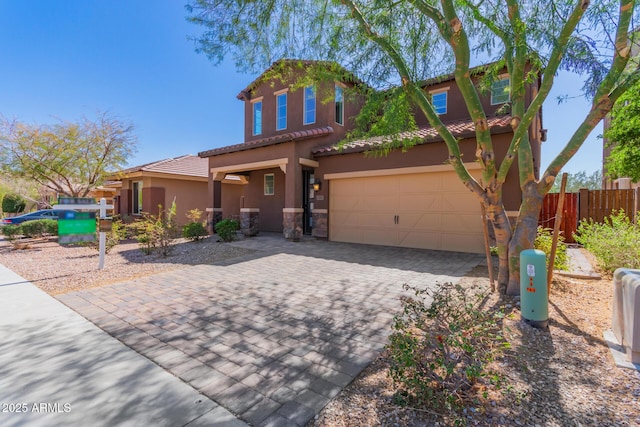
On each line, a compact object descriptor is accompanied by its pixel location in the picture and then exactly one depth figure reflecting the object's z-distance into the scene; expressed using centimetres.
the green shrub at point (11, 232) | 1172
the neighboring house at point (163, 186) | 1584
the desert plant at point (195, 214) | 1159
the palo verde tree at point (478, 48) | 451
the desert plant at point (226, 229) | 1141
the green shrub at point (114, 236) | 1017
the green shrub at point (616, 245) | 599
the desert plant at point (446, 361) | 230
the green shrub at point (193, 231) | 1188
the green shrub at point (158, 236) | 940
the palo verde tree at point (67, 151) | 1380
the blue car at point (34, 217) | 1575
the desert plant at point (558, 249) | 604
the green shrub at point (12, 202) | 2470
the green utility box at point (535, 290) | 381
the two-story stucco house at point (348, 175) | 939
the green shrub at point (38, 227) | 1393
